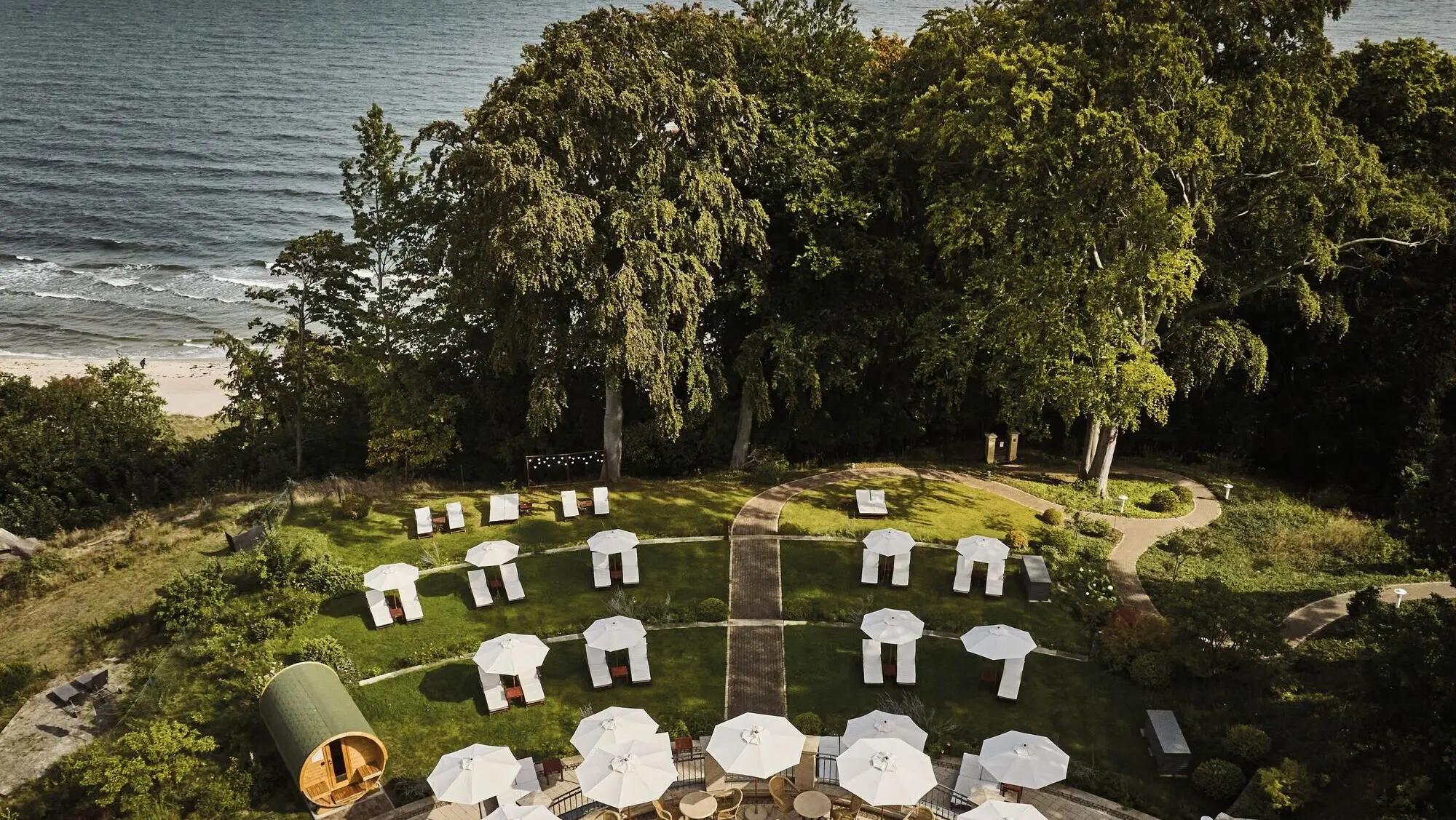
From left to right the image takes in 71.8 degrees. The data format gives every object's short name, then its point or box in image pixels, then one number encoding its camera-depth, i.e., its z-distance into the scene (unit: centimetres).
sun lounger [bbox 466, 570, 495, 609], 2841
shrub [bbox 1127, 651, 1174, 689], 2453
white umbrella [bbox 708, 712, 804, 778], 2033
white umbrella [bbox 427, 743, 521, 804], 2028
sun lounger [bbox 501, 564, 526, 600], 2866
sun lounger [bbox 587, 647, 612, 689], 2508
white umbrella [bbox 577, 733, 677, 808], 1978
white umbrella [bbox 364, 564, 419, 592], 2720
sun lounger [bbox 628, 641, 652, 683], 2522
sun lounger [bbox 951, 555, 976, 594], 2866
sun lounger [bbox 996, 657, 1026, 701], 2447
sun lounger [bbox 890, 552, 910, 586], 2897
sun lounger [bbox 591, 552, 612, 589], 2922
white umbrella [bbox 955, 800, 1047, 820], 1903
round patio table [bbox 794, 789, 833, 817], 2058
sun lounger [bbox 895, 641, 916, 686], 2508
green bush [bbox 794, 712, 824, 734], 2377
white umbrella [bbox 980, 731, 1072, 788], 2061
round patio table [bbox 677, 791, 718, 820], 2069
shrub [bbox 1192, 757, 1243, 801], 2127
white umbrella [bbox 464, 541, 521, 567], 2870
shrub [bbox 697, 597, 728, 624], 2791
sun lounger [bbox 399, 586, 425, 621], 2759
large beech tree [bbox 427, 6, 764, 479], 2967
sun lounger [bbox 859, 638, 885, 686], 2511
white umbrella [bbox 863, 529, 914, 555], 2888
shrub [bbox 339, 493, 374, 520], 3269
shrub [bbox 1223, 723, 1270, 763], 2177
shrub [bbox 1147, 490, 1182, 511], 3334
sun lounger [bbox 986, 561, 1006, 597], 2842
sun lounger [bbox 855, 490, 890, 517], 3269
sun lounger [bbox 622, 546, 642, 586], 2925
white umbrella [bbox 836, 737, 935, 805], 1953
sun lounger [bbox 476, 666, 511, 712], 2427
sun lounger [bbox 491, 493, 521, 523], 3259
